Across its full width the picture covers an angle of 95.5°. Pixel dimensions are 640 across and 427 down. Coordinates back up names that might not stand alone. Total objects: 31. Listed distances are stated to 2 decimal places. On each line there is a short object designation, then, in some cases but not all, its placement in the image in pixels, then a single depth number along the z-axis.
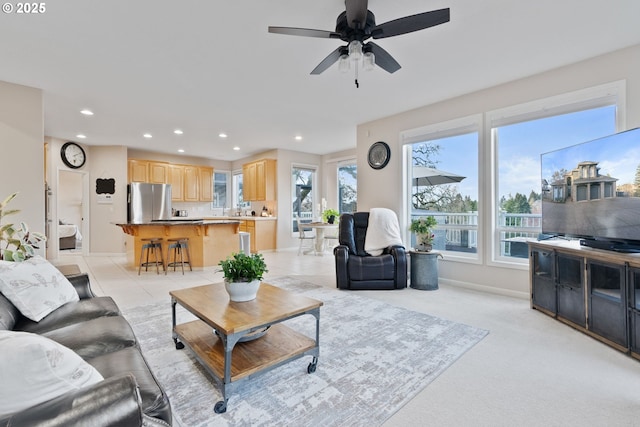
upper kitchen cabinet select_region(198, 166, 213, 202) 8.49
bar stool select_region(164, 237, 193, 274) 5.18
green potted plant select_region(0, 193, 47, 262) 1.98
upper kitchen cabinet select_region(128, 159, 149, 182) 7.28
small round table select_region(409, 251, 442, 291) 3.97
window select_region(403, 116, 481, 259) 4.10
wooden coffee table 1.66
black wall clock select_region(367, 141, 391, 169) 4.91
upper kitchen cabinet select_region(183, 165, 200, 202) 8.22
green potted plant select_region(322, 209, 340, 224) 6.98
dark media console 2.15
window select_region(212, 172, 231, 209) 9.08
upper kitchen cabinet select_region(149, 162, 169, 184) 7.59
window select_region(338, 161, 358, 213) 7.56
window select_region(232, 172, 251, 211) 9.14
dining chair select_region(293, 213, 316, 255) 7.88
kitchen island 5.38
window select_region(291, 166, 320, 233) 7.88
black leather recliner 3.95
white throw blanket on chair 4.27
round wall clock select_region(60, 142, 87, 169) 6.46
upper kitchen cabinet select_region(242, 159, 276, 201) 7.50
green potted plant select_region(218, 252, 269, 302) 2.09
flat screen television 2.27
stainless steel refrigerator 6.94
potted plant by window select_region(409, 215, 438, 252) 4.14
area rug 1.58
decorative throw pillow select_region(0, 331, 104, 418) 0.75
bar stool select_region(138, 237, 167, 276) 5.03
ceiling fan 1.92
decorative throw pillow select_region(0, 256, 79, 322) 1.72
